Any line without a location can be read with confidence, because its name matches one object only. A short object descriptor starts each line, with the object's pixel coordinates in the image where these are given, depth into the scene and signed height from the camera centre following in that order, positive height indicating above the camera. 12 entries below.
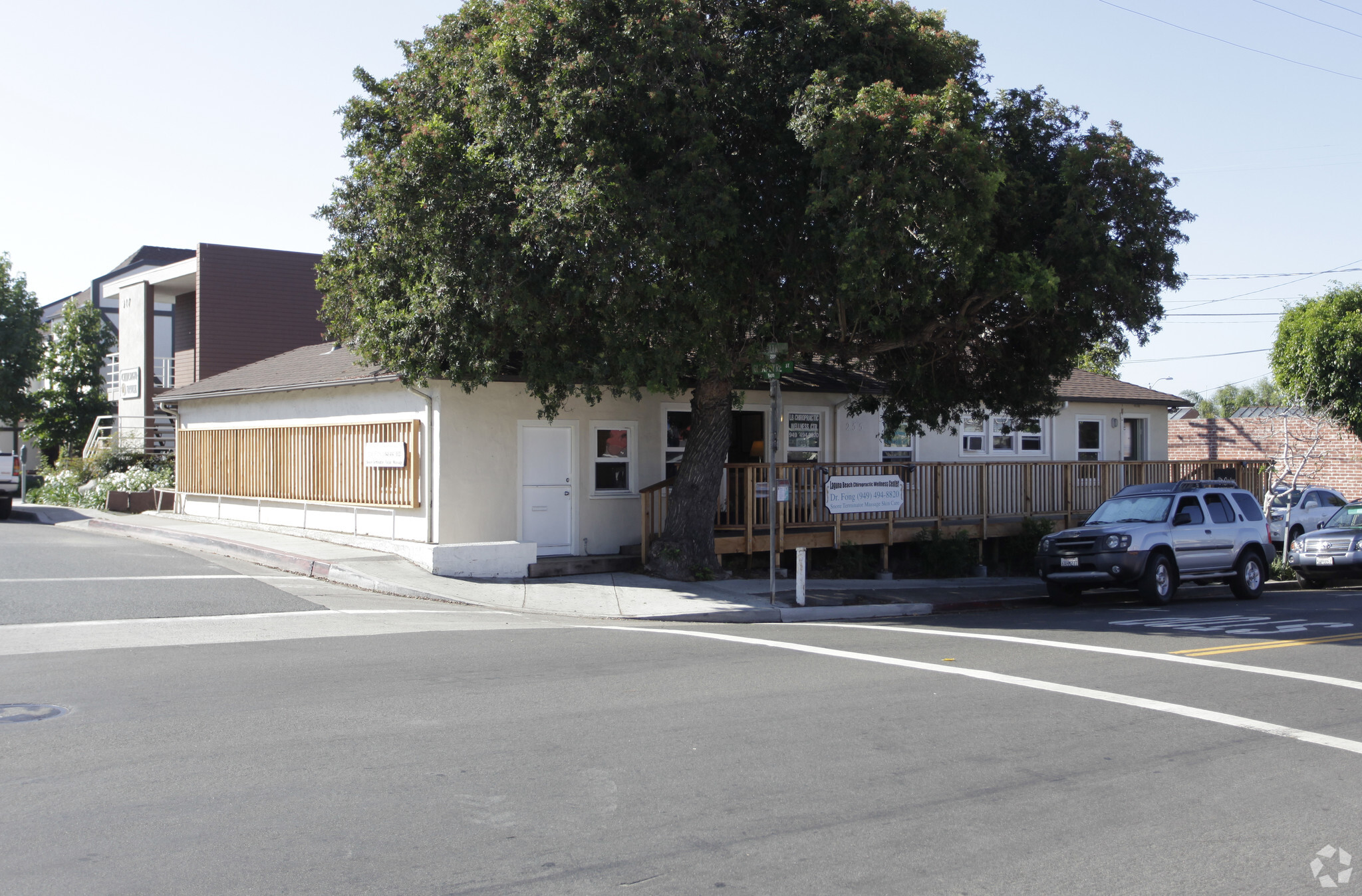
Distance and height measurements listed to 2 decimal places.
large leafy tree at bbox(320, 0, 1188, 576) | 12.69 +3.51
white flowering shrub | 27.19 -0.12
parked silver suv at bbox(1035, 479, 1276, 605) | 15.94 -1.03
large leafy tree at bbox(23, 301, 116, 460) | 38.00 +3.45
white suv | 24.41 -0.71
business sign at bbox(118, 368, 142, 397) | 32.37 +2.99
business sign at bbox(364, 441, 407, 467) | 17.41 +0.43
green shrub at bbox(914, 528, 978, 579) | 19.56 -1.38
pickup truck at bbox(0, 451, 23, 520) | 25.93 -0.01
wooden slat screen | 17.88 +0.29
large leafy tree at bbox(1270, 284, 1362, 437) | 28.23 +3.30
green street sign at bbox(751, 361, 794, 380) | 14.19 +1.47
